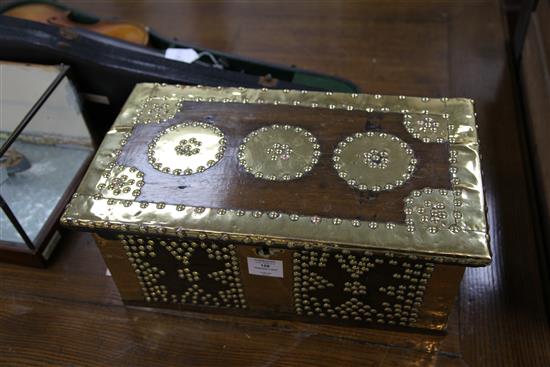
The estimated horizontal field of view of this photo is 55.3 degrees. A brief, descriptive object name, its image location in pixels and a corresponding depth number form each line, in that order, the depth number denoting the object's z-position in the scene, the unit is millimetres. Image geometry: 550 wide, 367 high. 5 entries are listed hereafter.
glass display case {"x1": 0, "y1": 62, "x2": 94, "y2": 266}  938
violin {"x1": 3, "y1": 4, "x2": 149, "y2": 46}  1236
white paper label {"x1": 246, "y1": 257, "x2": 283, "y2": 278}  739
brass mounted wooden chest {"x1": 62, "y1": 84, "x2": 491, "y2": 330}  695
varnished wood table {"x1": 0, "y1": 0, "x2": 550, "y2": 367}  816
